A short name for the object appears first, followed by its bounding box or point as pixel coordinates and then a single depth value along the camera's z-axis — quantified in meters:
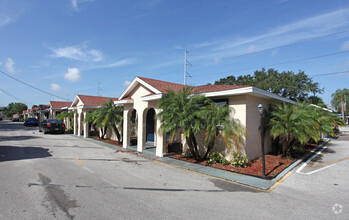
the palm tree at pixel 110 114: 13.80
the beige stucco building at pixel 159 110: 8.12
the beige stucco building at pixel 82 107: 17.93
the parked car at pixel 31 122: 33.83
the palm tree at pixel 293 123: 8.21
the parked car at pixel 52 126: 19.84
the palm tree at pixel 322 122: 9.61
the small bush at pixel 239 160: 7.64
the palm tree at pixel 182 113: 7.79
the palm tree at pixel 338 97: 51.50
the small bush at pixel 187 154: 9.46
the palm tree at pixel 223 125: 7.51
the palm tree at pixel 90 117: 15.62
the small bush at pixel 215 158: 8.19
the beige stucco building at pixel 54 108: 29.05
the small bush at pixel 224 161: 7.98
